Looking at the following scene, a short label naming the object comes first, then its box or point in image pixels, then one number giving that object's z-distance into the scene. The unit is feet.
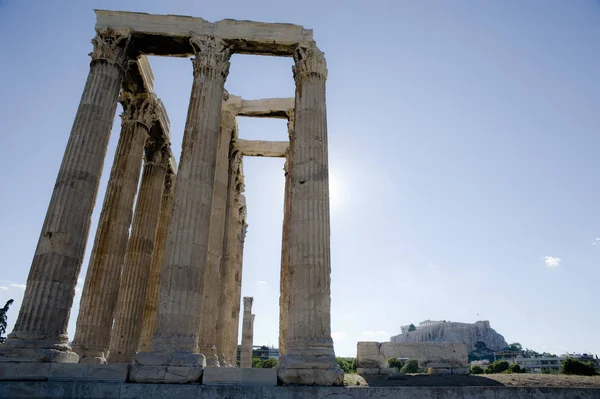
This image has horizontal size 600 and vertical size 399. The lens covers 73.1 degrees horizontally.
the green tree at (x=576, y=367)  101.55
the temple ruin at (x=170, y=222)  47.42
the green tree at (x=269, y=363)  211.82
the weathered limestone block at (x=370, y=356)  74.28
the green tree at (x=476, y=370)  154.16
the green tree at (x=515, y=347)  485.28
